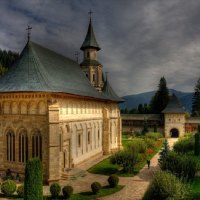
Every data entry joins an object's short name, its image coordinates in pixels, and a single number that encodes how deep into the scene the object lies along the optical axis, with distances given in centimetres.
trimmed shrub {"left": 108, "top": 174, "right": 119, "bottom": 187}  2256
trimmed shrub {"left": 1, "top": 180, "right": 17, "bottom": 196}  2025
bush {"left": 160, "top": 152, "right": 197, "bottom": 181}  2347
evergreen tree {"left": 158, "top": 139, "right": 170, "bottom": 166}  2765
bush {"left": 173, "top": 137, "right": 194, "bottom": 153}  3897
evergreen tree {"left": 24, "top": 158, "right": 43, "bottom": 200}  1716
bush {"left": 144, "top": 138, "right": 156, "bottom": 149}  4441
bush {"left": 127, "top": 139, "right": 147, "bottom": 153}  3582
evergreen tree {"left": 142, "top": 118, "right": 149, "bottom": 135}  6691
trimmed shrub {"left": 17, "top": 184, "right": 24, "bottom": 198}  2006
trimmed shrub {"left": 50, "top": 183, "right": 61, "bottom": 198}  1962
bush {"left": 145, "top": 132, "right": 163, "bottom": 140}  5559
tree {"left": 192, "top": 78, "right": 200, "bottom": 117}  9299
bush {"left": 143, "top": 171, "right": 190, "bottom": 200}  1695
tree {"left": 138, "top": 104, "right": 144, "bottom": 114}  9484
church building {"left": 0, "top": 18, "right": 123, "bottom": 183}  2402
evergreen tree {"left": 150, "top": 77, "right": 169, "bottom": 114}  8762
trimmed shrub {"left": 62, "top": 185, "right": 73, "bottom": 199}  1950
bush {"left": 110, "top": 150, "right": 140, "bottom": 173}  2791
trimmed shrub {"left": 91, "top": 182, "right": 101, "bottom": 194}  2073
